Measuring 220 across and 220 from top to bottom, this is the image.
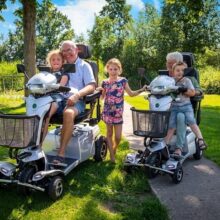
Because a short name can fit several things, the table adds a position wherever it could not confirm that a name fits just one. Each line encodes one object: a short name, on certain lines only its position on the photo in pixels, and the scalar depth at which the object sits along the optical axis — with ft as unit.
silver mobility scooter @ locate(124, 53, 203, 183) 9.27
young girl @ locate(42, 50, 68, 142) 9.76
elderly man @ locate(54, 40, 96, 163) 9.92
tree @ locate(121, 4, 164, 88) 68.94
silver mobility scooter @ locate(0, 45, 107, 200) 8.03
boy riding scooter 10.39
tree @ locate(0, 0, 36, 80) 23.65
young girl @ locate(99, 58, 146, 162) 10.78
